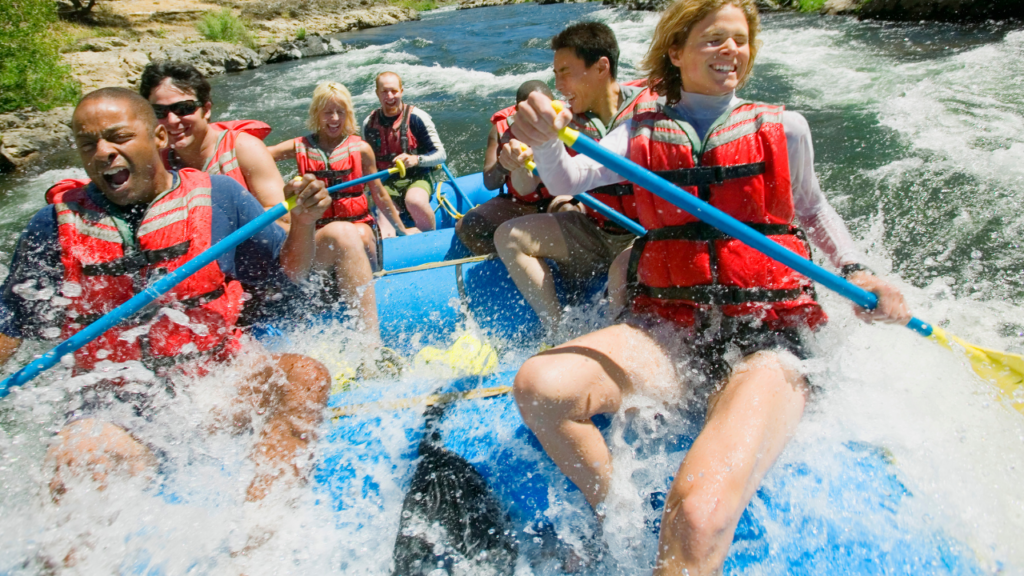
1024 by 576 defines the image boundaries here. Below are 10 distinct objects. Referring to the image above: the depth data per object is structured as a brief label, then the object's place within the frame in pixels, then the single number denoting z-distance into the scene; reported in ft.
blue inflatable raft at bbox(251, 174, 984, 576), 5.03
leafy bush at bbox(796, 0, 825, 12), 46.83
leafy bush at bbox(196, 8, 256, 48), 66.85
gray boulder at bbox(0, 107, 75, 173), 29.09
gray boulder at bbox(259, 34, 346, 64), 60.03
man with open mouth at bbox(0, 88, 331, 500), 6.15
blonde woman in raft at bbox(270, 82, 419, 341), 11.84
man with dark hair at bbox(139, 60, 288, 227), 9.20
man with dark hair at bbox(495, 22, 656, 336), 8.34
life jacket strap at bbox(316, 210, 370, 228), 11.68
